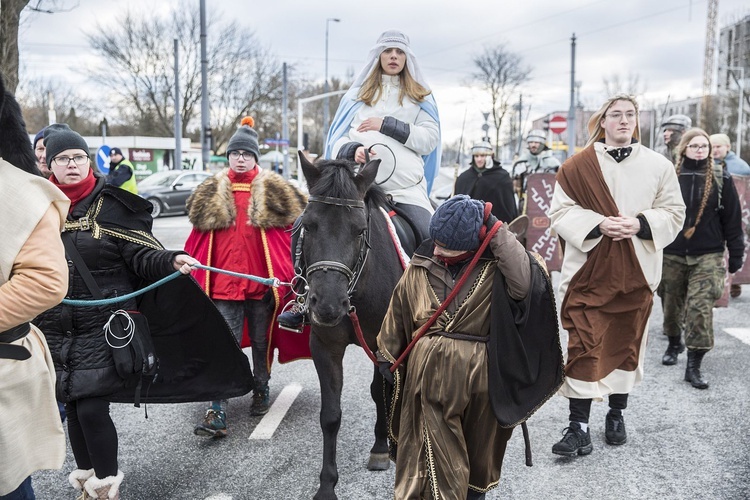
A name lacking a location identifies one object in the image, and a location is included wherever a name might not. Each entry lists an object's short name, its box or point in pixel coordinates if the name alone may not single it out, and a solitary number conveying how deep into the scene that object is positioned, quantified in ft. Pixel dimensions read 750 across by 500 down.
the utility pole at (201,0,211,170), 75.87
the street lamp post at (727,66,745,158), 117.21
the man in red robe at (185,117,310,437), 16.60
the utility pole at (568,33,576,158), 89.40
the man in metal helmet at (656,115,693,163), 23.29
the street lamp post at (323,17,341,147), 131.95
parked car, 78.33
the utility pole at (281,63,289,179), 113.50
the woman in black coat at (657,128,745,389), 19.53
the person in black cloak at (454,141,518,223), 31.68
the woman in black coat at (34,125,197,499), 11.02
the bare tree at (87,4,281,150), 133.39
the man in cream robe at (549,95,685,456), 14.58
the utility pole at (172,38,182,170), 103.76
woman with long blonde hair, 14.99
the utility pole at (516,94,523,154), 129.50
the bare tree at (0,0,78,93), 34.22
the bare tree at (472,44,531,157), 141.38
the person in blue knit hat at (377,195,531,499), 9.68
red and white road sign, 77.10
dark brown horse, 10.69
